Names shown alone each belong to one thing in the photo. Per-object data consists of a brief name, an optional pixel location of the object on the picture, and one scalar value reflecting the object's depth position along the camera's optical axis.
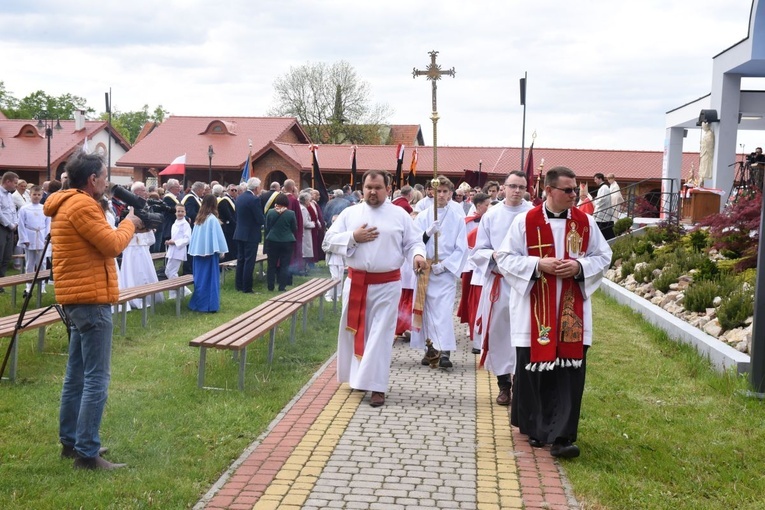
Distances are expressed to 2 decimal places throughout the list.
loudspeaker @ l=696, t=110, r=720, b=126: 23.12
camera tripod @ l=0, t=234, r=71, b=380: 5.25
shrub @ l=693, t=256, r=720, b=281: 12.23
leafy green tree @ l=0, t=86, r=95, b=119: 76.81
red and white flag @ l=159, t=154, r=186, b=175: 23.66
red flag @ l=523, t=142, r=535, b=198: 17.95
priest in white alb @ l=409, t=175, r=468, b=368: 9.26
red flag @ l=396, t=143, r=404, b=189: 15.69
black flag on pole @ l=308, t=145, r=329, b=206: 19.06
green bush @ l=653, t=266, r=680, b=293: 13.28
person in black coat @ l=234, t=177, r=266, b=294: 15.22
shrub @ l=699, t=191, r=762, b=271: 11.95
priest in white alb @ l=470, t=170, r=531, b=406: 7.53
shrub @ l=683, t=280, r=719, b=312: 11.02
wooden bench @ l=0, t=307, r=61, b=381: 7.35
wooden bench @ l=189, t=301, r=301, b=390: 7.36
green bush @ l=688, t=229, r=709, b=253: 15.30
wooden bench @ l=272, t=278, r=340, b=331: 10.38
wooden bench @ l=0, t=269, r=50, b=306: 10.81
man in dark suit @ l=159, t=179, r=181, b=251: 15.73
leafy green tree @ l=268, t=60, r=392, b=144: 66.19
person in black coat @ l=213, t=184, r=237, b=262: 17.28
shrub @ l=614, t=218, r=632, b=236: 21.98
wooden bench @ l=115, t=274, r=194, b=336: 10.12
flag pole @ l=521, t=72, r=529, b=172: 25.64
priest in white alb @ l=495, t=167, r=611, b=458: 5.93
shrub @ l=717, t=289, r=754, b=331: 9.65
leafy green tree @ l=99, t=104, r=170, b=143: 108.81
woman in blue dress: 12.60
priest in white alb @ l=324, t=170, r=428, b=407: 7.48
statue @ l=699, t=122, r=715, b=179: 23.33
